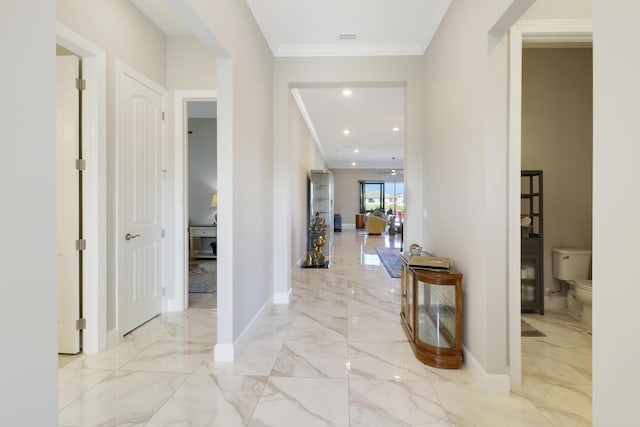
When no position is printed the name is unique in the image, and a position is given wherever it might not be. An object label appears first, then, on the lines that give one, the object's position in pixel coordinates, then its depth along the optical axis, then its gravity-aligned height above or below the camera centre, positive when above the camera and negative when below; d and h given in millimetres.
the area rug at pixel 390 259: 5335 -1114
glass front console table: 2201 -858
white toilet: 3091 -664
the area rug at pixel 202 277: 4281 -1143
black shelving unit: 3250 -522
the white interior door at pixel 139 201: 2740 +63
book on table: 2314 -429
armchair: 11914 -624
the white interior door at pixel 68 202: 2391 +42
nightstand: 6191 -722
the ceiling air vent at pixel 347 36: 3199 +1865
